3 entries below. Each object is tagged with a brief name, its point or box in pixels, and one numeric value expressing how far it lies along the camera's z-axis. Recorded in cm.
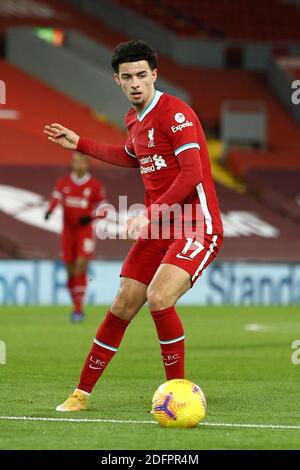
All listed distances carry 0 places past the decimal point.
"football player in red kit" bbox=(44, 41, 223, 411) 1470
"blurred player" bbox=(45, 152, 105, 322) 3525
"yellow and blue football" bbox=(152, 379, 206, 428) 1375
